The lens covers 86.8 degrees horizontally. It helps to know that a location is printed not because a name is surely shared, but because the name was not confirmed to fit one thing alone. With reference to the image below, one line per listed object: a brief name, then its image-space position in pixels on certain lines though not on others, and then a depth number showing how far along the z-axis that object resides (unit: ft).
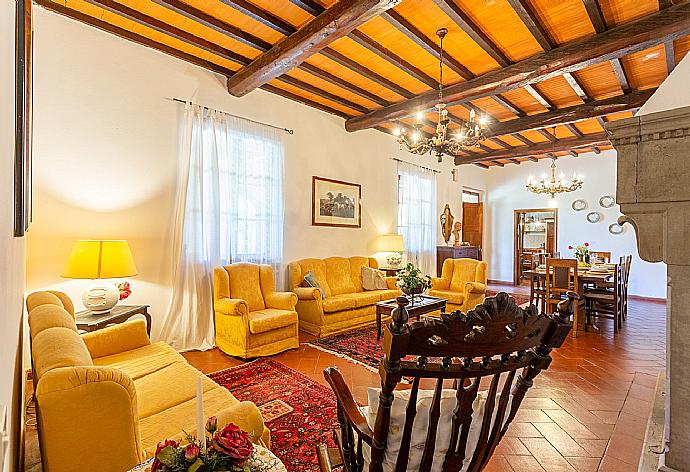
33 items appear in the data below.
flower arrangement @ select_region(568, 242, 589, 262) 21.24
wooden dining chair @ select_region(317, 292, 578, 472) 3.48
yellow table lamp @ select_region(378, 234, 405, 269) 21.31
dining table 16.07
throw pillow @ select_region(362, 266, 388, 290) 18.89
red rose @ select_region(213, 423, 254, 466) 2.86
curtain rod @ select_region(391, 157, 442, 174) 23.30
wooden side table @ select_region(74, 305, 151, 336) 9.26
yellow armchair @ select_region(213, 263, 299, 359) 12.21
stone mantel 4.80
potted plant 13.80
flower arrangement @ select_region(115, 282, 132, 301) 11.31
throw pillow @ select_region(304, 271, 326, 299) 16.33
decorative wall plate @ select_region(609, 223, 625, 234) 26.56
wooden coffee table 13.46
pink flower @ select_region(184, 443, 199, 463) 2.80
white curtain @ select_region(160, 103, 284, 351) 13.35
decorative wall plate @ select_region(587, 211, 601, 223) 27.78
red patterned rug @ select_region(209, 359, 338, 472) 7.27
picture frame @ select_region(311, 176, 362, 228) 18.51
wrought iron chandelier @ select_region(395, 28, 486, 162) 12.73
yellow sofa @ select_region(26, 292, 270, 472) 3.68
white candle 2.90
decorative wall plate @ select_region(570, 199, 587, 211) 28.50
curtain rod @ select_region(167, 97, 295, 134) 13.43
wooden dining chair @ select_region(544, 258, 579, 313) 16.50
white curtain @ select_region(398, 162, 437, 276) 23.90
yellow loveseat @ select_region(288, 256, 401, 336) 15.26
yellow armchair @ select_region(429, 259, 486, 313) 17.72
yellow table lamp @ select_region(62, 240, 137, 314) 9.79
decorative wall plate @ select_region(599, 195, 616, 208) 27.03
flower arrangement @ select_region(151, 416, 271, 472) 2.81
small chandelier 23.50
